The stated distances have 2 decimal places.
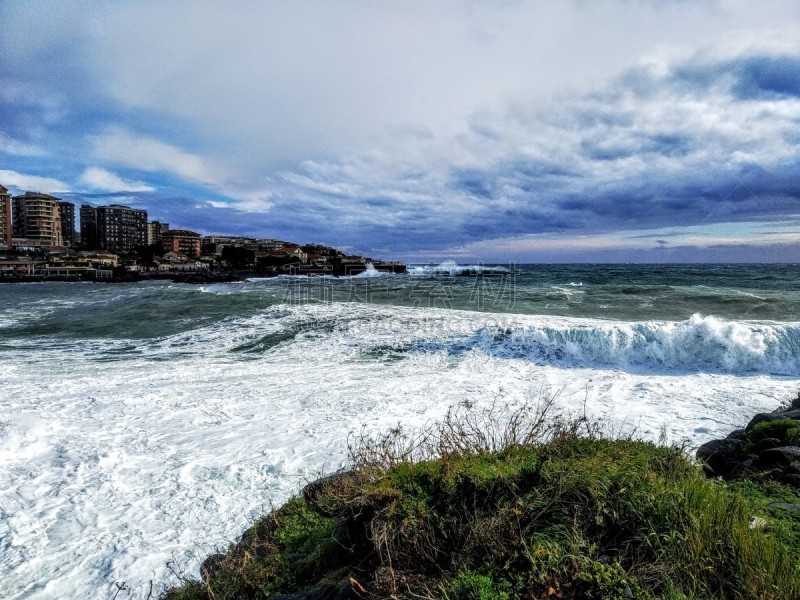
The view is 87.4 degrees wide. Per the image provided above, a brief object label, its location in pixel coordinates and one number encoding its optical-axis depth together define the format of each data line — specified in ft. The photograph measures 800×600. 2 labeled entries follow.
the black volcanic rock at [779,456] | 14.61
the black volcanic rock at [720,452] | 17.40
